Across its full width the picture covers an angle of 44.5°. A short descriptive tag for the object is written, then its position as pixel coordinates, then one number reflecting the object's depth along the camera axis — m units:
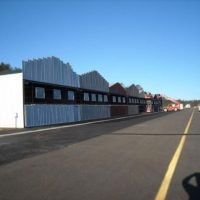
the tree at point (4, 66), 69.97
